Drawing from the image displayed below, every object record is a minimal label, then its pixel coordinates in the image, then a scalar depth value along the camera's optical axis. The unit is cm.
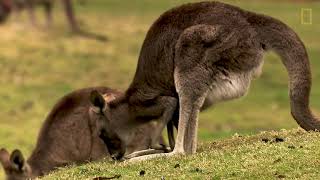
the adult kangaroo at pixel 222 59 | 1292
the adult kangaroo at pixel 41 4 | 4712
